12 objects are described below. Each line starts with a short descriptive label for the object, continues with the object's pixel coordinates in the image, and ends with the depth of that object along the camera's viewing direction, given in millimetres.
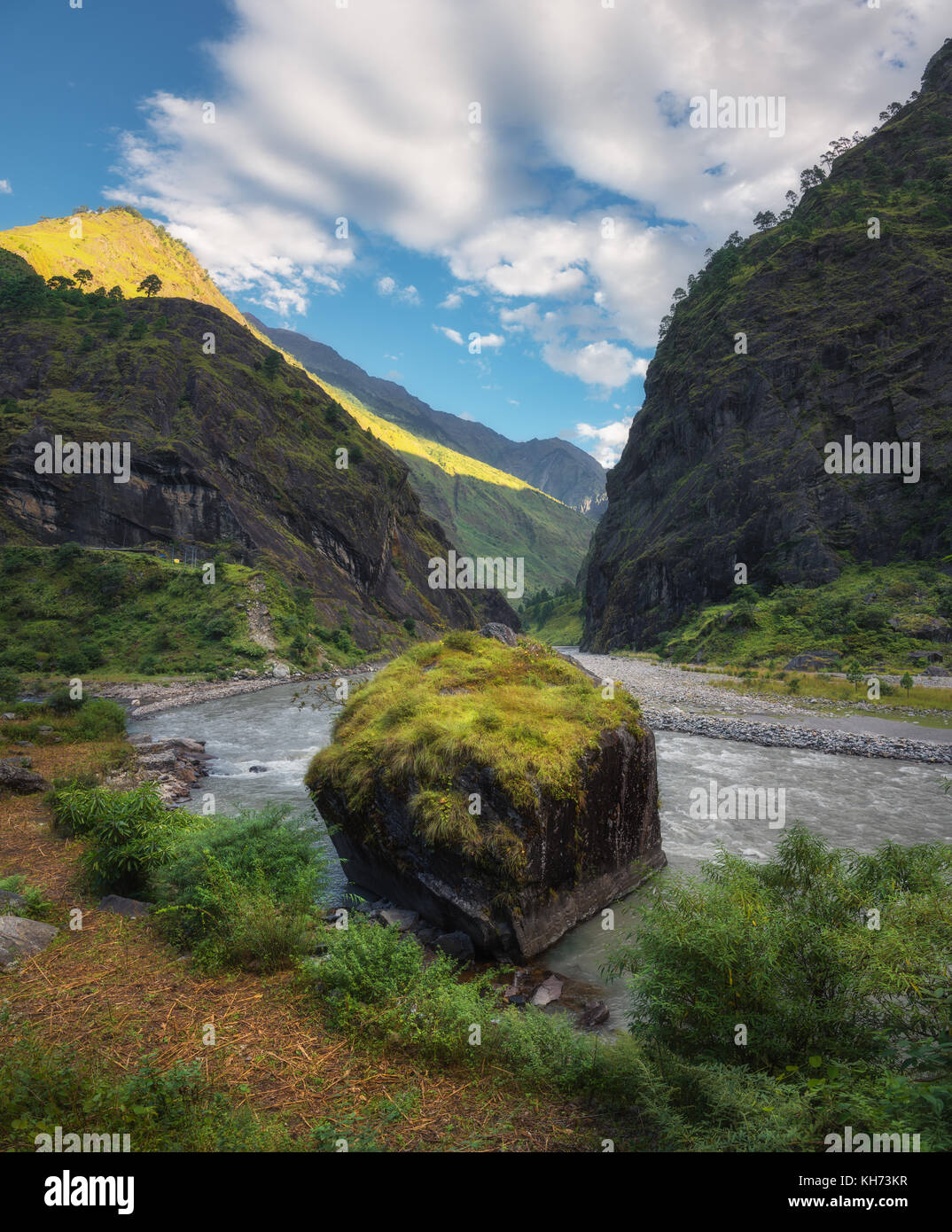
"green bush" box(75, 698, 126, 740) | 21172
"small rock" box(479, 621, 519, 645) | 16953
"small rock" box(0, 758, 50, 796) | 13523
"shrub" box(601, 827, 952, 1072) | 4879
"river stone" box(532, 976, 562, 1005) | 8250
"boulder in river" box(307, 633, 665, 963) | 9375
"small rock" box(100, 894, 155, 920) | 8281
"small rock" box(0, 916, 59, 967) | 6629
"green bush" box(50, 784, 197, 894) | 9094
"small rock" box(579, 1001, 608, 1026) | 7719
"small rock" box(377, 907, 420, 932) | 9883
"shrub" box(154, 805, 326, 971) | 7223
